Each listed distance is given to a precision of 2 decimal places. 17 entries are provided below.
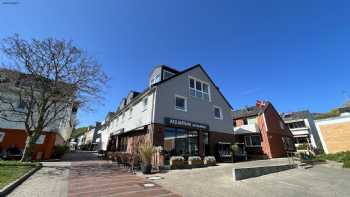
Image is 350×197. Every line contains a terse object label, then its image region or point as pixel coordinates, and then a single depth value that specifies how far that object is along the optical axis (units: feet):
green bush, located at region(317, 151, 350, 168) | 47.17
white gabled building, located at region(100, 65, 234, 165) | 48.75
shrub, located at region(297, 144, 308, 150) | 74.72
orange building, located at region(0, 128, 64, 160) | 56.39
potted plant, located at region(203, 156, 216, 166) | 46.01
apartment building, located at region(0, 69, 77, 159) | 54.19
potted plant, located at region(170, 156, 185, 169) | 40.24
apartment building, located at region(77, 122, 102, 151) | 174.23
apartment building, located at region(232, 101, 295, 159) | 75.80
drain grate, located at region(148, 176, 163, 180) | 29.96
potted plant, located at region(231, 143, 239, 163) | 57.72
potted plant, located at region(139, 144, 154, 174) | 34.35
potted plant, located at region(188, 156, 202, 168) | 43.05
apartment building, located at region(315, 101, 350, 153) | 73.46
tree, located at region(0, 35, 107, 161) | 45.06
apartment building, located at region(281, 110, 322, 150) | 102.94
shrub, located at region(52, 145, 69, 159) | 67.62
